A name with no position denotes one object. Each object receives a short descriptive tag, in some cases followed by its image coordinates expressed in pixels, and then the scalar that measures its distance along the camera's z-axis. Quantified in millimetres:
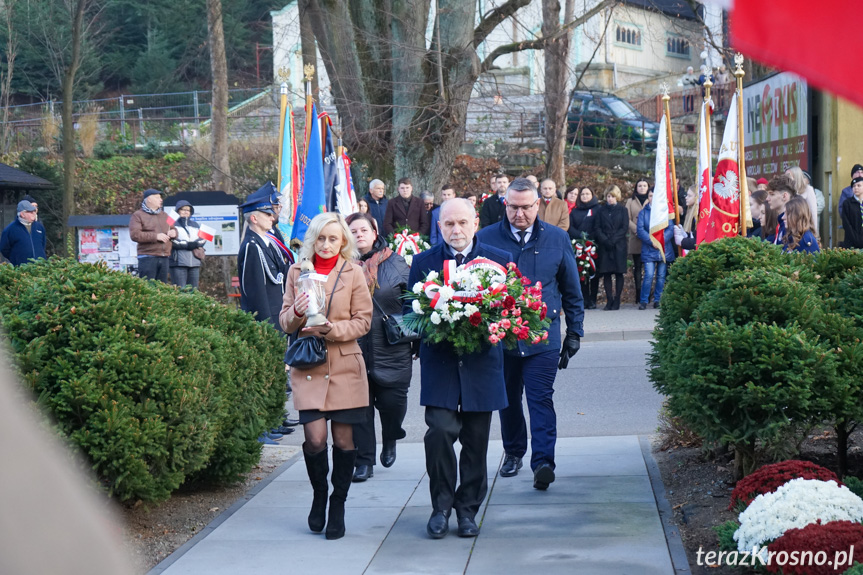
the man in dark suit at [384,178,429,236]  17375
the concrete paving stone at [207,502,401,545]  6348
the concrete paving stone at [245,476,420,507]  7156
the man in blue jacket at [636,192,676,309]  17744
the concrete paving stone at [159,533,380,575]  5688
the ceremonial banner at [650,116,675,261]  13398
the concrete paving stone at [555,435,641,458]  8367
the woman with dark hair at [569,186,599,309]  18391
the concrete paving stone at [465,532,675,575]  5461
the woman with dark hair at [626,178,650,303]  18469
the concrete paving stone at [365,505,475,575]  5621
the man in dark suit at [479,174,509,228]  17578
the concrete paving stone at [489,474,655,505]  6942
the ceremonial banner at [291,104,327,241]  11896
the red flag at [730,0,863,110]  1631
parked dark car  31562
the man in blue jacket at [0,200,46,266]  17078
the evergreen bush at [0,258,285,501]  5656
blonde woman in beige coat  6289
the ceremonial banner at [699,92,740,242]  11242
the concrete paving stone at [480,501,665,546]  6145
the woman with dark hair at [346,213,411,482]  7652
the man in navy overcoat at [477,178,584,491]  7461
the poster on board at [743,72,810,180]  16766
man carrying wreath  6277
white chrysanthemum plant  4934
